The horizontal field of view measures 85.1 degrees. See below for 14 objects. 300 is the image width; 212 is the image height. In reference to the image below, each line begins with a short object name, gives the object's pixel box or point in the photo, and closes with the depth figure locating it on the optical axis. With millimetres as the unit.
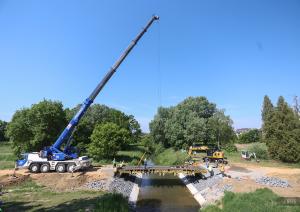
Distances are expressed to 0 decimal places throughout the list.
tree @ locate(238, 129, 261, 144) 58820
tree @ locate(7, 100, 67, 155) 25508
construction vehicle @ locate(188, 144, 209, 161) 25199
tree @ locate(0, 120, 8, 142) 66230
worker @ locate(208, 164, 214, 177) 18927
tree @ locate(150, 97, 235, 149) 32760
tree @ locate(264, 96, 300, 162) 24606
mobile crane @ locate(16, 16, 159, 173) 18754
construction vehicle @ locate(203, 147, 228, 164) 23788
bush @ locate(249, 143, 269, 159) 27570
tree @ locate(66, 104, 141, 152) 32207
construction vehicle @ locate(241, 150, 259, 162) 26697
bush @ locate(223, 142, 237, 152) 33531
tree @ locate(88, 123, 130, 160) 25527
